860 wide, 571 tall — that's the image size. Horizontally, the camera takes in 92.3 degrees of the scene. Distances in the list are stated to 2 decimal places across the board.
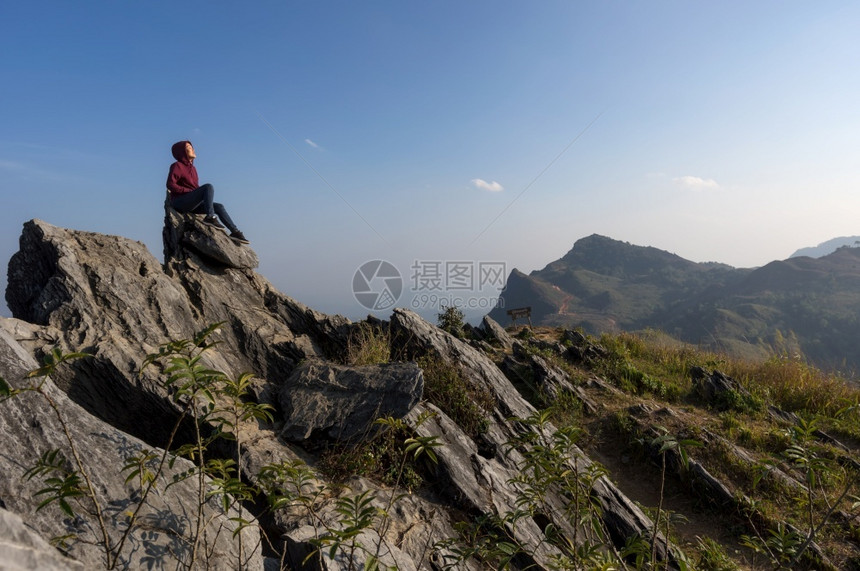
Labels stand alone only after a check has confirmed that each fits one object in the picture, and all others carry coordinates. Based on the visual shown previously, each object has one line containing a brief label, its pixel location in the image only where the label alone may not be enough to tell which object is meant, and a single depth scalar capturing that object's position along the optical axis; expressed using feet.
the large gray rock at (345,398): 20.21
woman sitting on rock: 31.83
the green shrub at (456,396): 24.68
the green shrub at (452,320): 47.93
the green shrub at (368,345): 26.73
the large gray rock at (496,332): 48.75
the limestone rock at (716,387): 37.91
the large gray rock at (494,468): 19.03
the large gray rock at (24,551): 4.32
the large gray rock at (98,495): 9.82
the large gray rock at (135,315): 18.58
